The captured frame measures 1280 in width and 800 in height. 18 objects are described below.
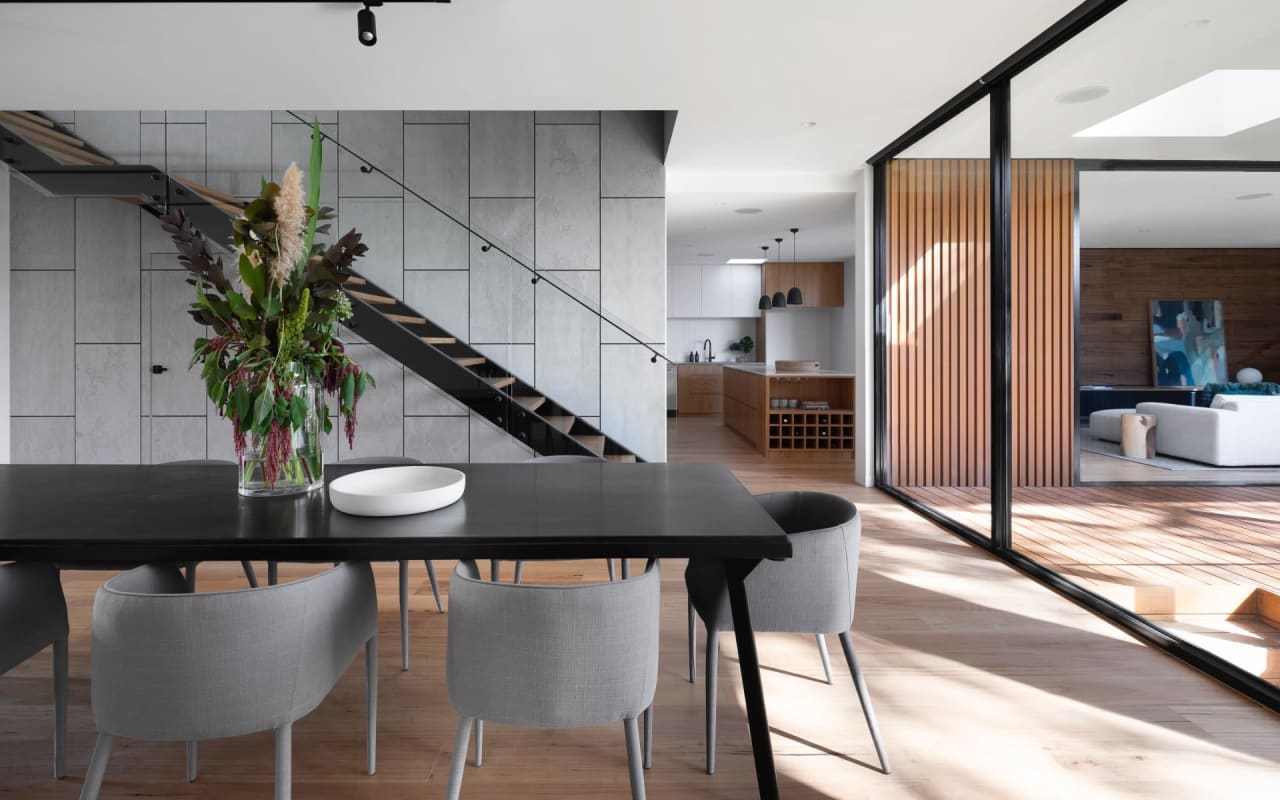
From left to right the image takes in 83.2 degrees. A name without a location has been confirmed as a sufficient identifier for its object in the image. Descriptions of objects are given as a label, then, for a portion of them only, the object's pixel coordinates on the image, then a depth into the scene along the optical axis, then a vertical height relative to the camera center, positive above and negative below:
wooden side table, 6.92 -0.44
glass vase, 1.97 -0.18
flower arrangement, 1.89 +0.19
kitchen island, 8.11 -0.27
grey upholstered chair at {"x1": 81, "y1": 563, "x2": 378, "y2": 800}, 1.42 -0.55
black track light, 3.17 +1.64
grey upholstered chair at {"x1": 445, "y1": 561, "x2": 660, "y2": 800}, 1.46 -0.54
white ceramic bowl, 1.77 -0.26
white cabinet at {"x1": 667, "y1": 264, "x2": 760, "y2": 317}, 12.58 +1.78
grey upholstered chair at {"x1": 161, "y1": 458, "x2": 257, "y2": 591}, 2.58 -0.63
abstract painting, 8.69 +0.61
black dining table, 1.55 -0.31
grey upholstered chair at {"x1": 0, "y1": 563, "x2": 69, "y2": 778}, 1.75 -0.57
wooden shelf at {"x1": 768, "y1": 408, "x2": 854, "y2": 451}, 8.13 -0.44
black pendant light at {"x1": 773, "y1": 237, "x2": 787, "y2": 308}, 10.24 +1.31
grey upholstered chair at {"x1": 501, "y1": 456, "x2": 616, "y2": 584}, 2.83 -0.28
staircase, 5.02 +1.32
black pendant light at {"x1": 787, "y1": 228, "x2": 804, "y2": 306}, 9.75 +1.29
